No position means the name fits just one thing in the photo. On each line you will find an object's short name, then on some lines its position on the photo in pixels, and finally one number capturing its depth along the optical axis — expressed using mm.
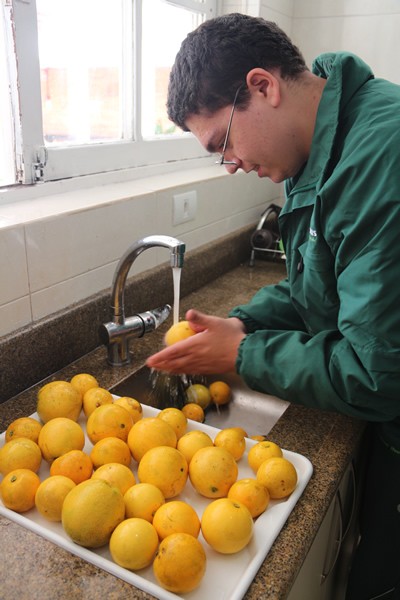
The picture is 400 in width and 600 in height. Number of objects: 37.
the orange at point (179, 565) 634
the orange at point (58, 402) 954
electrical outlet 1564
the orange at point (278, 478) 796
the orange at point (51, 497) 738
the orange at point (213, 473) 803
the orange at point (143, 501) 741
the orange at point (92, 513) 688
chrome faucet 1115
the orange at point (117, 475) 779
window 1218
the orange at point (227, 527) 693
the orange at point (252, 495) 768
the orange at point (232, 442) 893
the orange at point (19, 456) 818
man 765
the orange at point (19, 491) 756
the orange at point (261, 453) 863
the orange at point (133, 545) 669
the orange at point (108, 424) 905
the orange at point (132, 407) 978
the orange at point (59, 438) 859
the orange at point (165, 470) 791
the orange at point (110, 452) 846
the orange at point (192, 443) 877
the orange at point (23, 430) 897
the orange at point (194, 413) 1133
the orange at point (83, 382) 1049
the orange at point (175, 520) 708
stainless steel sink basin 1258
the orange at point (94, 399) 987
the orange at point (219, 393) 1311
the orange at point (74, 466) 801
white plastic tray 656
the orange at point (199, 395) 1272
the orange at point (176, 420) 950
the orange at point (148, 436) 870
